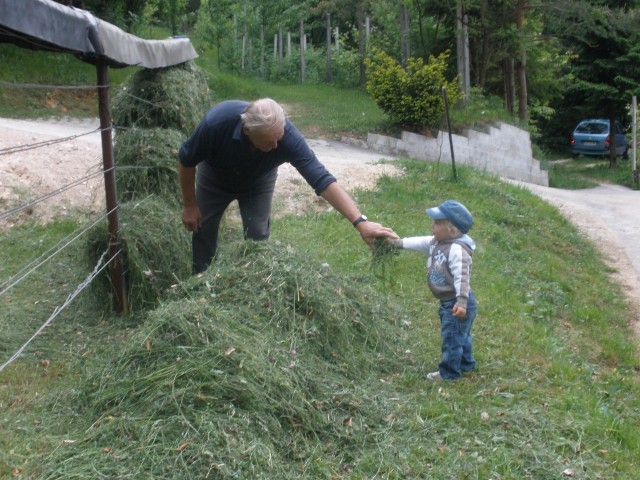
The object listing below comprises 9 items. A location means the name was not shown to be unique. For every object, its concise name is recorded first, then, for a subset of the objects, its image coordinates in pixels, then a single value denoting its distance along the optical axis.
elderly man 4.56
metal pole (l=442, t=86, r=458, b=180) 11.66
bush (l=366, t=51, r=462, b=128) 15.84
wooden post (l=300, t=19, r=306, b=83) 25.80
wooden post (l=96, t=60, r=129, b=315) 5.52
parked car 28.55
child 4.70
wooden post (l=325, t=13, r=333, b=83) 26.05
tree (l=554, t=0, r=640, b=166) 24.47
